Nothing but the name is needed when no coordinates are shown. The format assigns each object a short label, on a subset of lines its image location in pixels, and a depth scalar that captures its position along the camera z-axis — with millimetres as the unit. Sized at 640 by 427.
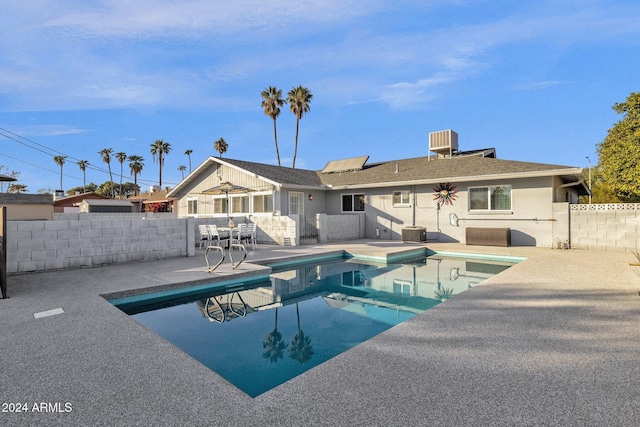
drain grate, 4520
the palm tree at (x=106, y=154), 59062
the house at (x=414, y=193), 13023
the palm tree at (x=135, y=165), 56031
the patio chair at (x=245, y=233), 12734
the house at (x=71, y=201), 36188
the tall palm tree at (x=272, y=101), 32219
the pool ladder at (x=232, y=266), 7770
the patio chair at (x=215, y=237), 12266
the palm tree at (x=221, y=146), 42031
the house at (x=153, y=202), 36503
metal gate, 15177
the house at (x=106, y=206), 30094
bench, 13055
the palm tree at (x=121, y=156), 59812
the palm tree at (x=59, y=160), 61231
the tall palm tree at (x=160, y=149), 51156
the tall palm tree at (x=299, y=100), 32031
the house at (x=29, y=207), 18078
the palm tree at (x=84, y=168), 62031
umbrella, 14336
